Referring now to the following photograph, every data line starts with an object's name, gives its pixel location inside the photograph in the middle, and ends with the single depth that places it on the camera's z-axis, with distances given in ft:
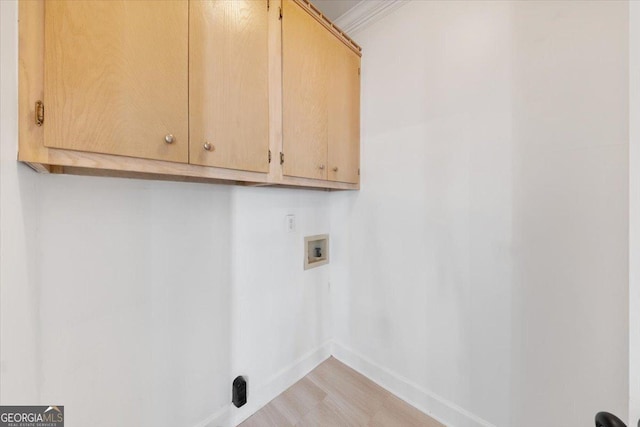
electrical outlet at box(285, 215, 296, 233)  4.88
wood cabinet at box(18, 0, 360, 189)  1.90
